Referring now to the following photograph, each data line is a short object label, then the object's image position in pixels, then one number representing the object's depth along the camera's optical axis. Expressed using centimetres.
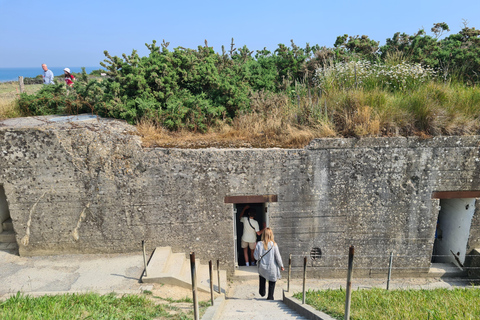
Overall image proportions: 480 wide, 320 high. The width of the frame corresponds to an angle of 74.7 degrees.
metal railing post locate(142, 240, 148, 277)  605
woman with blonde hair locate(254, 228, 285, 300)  584
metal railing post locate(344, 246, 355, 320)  391
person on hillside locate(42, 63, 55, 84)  1202
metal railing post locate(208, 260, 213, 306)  525
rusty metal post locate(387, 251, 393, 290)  640
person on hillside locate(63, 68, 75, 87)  1166
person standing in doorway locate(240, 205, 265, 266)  731
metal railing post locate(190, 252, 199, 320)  381
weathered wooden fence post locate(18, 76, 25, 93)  1028
